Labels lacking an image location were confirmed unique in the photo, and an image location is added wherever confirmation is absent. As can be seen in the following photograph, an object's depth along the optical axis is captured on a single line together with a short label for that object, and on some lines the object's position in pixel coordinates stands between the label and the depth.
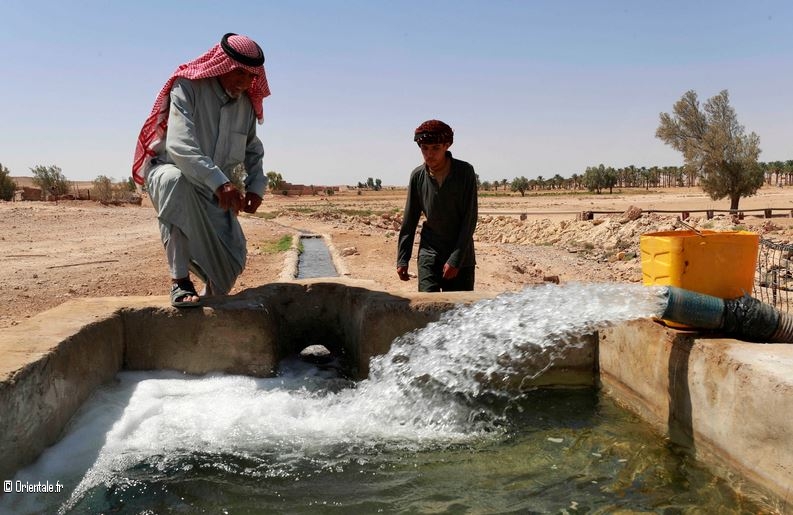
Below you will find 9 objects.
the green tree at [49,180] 45.02
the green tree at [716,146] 29.77
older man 3.50
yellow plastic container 2.96
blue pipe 2.81
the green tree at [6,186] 35.72
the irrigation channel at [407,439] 2.44
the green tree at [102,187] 45.16
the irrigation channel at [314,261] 9.30
